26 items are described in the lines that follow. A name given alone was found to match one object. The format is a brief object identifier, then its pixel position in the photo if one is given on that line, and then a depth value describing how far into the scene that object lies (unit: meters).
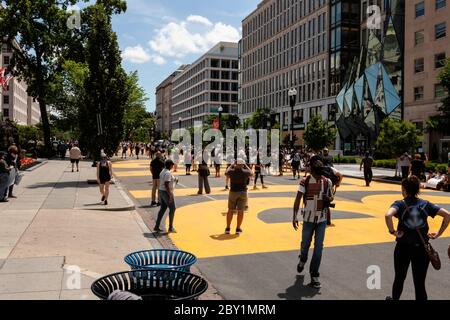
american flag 33.50
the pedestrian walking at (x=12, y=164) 15.88
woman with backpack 5.54
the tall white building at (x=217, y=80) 135.25
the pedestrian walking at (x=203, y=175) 18.64
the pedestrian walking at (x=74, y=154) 28.94
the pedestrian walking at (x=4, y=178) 14.82
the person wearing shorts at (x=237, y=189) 10.66
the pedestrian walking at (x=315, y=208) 7.17
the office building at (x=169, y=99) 190.38
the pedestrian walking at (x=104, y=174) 14.77
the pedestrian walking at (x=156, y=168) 15.61
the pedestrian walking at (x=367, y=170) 23.73
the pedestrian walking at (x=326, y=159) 14.61
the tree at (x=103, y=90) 22.58
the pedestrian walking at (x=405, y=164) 23.66
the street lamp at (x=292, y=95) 33.28
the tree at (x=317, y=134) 50.59
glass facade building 56.84
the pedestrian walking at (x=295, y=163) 26.92
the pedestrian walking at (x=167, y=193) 11.09
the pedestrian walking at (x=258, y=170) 21.30
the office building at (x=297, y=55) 66.12
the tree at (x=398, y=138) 27.94
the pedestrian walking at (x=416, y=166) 20.17
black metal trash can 4.25
